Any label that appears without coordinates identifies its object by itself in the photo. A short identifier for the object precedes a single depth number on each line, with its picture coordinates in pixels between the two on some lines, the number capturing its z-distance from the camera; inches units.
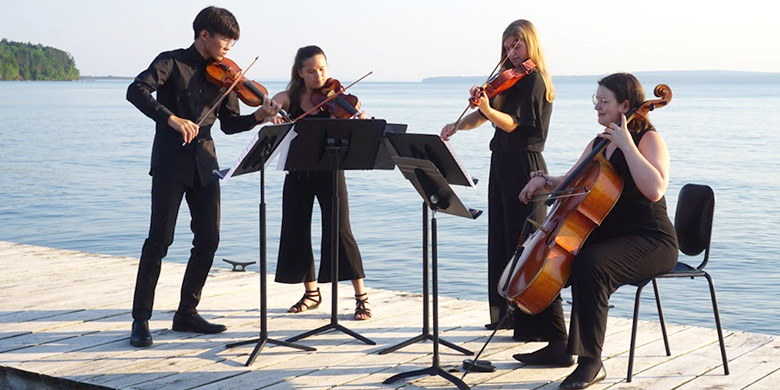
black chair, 156.4
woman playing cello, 141.6
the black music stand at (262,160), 149.0
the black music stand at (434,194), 142.6
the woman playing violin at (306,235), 188.9
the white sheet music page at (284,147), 156.4
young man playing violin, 165.2
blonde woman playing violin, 166.4
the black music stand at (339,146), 159.8
